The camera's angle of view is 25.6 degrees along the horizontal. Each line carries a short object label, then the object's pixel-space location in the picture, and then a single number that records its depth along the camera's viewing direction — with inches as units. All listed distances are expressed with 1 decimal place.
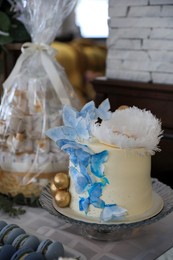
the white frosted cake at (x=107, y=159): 23.3
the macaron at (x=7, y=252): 21.6
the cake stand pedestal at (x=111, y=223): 23.2
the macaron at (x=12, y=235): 23.6
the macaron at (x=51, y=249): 22.1
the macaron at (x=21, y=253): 21.4
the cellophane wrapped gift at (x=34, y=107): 30.6
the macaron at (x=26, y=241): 23.0
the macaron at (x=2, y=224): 25.0
